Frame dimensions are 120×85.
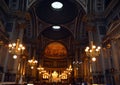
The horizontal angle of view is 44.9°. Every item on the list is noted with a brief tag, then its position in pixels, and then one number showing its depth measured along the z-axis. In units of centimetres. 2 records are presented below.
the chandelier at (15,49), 1057
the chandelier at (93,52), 1085
